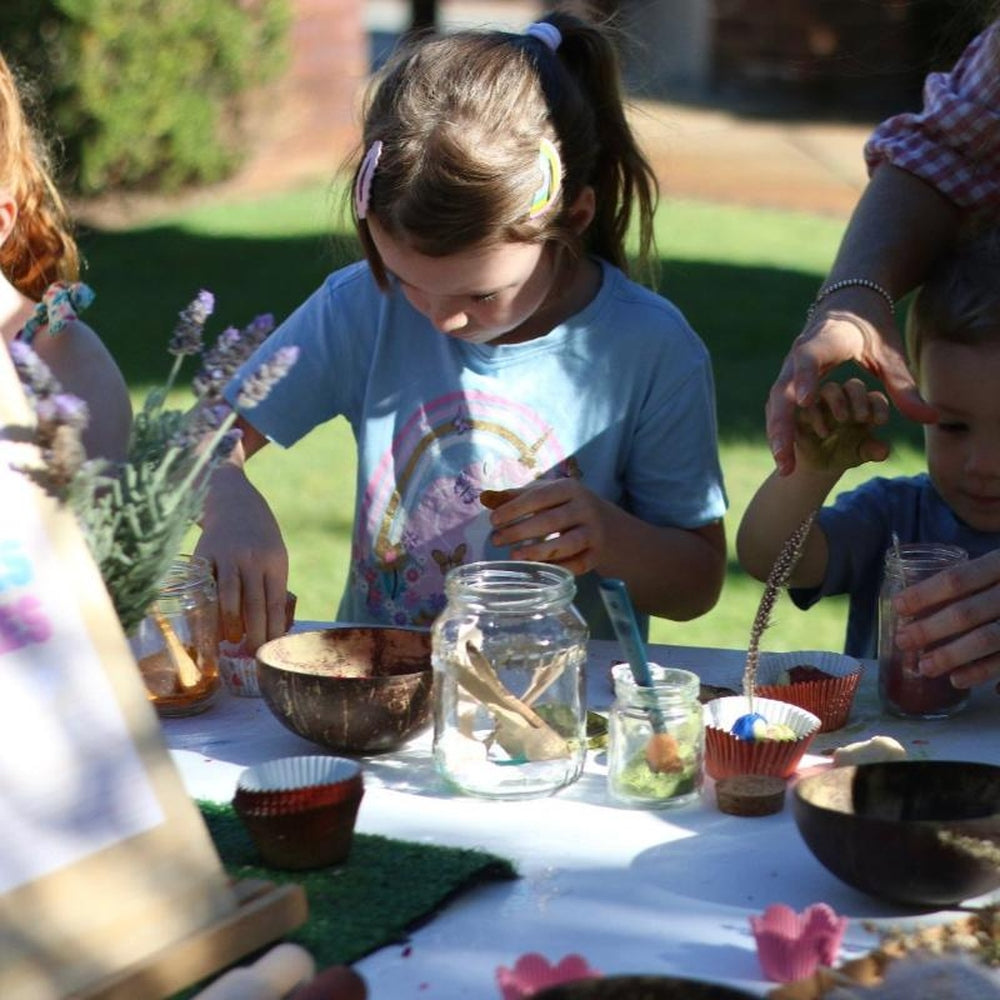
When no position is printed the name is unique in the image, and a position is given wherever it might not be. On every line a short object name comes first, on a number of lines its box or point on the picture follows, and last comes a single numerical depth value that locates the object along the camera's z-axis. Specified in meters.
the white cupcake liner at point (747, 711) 1.86
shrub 9.80
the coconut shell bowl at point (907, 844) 1.62
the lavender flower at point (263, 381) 1.58
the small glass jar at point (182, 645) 1.94
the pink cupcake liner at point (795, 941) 1.57
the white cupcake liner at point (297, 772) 1.72
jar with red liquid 1.93
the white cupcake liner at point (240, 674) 1.99
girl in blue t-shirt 2.09
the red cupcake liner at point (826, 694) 1.90
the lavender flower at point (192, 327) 1.62
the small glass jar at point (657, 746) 1.79
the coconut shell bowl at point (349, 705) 1.84
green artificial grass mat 1.62
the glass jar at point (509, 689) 1.81
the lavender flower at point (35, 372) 1.55
